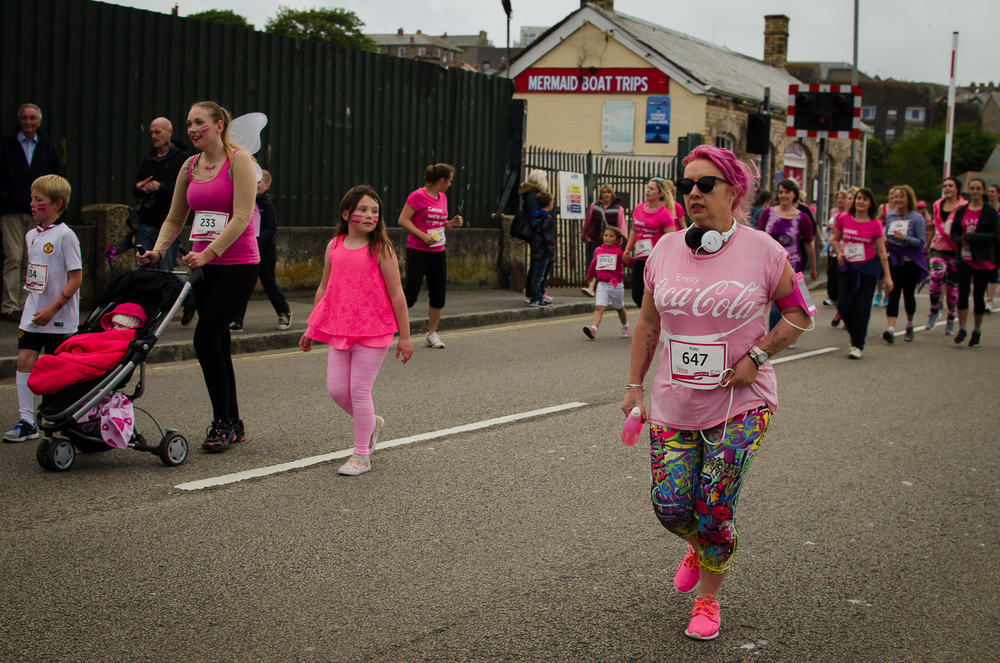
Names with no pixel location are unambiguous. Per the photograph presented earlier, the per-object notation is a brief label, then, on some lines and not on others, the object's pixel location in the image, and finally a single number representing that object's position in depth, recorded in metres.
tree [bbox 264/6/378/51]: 77.62
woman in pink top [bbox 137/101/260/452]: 5.66
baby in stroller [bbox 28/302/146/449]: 5.12
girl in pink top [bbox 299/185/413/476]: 5.45
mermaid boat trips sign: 27.80
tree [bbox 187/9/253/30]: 77.69
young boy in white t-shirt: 5.78
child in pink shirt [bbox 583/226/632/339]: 11.52
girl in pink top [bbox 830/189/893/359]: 10.39
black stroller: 5.12
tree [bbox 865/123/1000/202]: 79.25
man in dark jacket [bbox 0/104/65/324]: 9.95
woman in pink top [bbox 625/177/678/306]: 10.61
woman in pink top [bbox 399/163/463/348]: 10.06
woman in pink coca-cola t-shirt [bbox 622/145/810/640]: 3.38
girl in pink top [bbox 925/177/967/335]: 11.84
